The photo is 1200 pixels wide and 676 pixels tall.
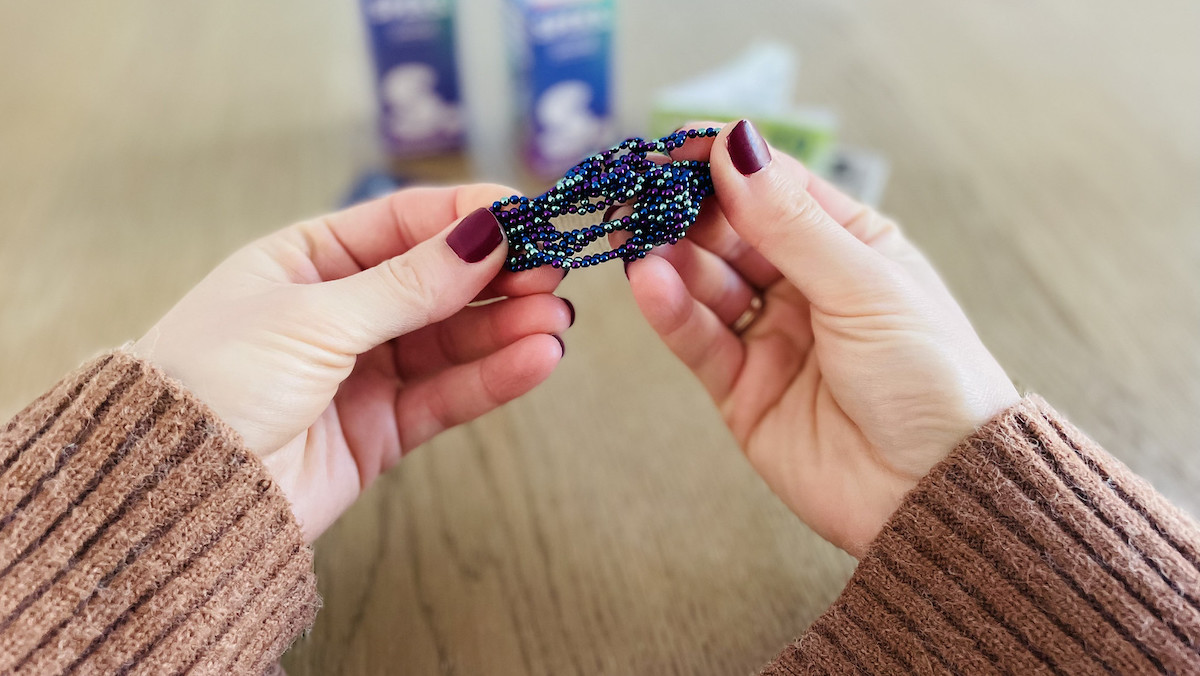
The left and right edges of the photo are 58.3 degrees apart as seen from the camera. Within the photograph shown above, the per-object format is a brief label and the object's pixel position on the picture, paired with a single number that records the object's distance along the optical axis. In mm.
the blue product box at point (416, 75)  404
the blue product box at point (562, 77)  392
